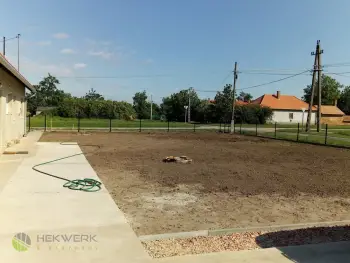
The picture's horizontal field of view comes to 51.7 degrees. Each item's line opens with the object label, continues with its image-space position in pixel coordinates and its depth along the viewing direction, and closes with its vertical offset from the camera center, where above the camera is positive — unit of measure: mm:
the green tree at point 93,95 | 103381 +4126
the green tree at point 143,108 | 73938 +603
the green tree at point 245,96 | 112688 +5831
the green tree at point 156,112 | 74125 -64
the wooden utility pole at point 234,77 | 34900 +3658
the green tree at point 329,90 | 91750 +6978
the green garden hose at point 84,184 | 8089 -1762
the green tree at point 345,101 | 95044 +4589
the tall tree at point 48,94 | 77812 +3228
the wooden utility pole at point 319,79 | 33281 +3535
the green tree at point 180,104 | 66562 +1586
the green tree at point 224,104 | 56734 +1573
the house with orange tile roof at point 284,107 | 67062 +1690
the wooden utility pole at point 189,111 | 62138 +296
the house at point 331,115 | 70238 +474
